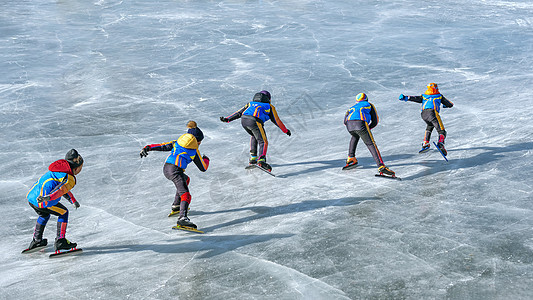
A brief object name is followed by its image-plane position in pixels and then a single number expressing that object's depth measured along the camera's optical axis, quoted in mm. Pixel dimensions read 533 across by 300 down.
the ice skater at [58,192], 6095
